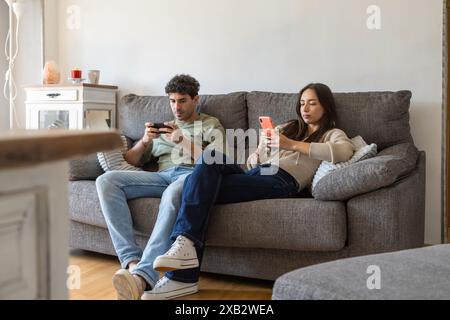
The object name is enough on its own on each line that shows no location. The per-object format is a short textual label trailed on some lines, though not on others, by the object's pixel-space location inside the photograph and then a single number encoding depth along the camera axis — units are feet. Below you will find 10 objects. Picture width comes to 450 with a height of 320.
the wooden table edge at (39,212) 1.61
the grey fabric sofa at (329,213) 6.40
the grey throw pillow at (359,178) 6.31
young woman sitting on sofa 6.44
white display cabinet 10.62
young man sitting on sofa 6.48
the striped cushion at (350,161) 7.16
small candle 10.84
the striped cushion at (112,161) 8.36
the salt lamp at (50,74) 11.02
